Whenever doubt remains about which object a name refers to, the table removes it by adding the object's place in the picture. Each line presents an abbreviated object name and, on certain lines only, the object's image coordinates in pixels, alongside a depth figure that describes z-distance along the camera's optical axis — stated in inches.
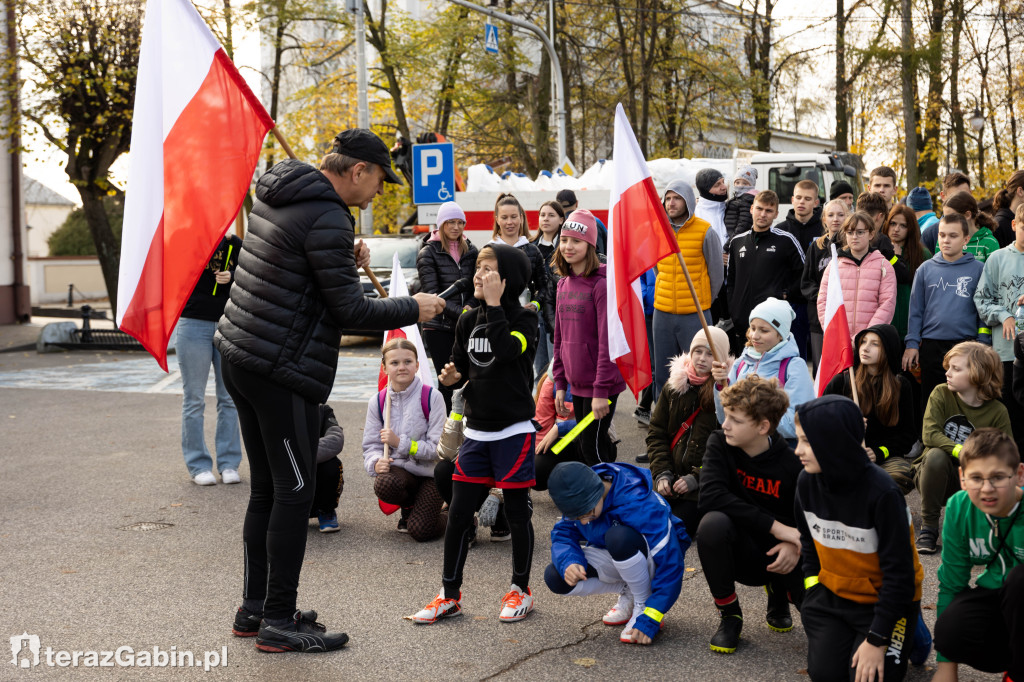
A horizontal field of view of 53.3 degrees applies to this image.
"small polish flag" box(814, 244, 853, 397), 233.3
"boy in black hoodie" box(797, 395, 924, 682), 140.4
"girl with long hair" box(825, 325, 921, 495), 231.6
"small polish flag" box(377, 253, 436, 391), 259.9
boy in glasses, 141.2
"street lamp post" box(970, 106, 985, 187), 1077.8
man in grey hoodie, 309.0
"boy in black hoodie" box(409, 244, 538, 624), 185.2
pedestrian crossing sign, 898.1
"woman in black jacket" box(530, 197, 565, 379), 355.3
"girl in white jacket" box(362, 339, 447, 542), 236.5
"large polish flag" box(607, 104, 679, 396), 221.1
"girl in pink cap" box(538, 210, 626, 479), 246.4
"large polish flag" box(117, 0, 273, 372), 175.9
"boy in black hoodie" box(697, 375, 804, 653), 170.4
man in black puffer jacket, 163.3
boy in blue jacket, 171.9
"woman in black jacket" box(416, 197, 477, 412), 315.9
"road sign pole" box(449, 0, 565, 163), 776.9
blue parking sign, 549.0
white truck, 651.5
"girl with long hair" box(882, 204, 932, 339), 307.3
